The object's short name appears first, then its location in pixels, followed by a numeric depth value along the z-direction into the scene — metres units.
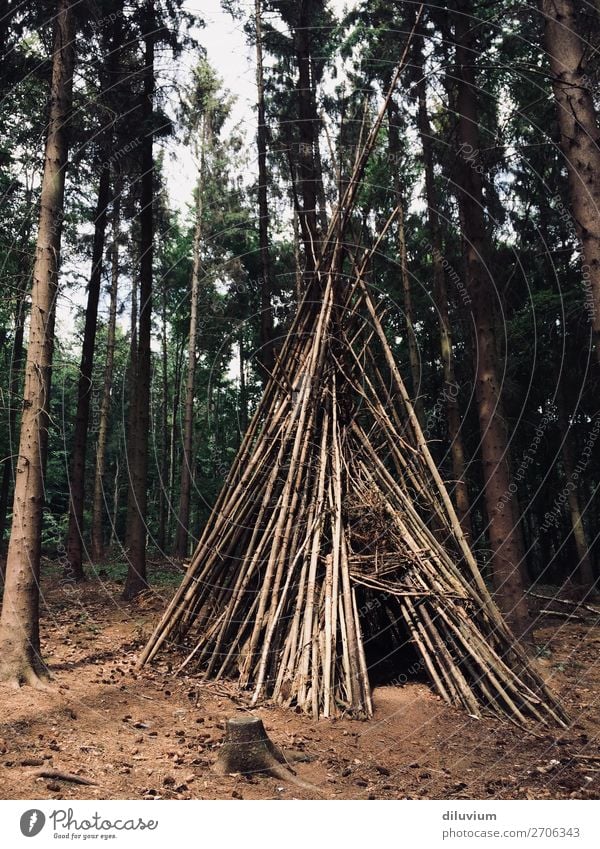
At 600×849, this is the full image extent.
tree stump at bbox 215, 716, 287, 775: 3.99
